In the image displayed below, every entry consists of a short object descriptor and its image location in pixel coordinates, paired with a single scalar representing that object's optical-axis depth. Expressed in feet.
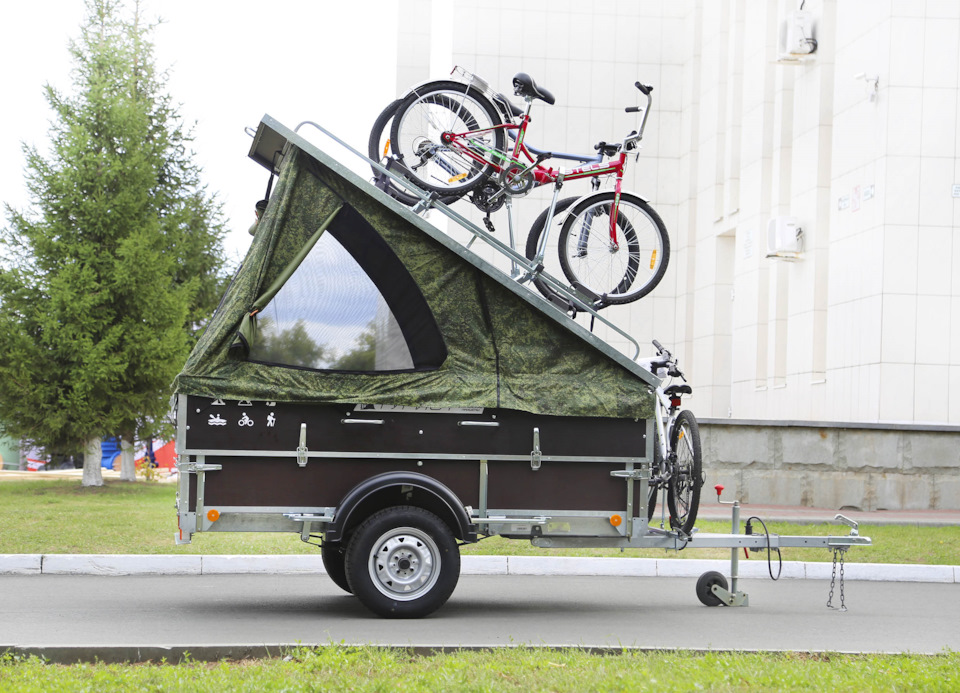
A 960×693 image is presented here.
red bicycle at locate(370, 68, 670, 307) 30.86
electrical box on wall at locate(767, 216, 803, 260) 73.61
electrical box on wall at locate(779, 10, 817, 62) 73.15
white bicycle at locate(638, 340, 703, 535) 29.07
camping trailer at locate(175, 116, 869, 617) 27.04
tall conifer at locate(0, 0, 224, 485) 80.48
